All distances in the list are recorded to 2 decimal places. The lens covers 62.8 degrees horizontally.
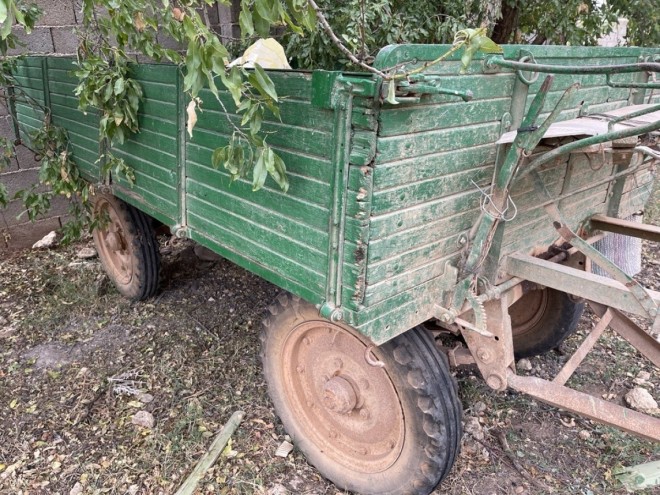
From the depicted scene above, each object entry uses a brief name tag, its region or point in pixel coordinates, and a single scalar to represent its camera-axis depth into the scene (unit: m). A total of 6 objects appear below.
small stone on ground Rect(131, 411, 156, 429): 2.80
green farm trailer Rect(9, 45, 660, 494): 1.68
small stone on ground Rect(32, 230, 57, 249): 5.02
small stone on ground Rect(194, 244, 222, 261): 4.12
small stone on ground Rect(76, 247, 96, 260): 4.83
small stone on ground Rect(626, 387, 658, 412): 2.98
